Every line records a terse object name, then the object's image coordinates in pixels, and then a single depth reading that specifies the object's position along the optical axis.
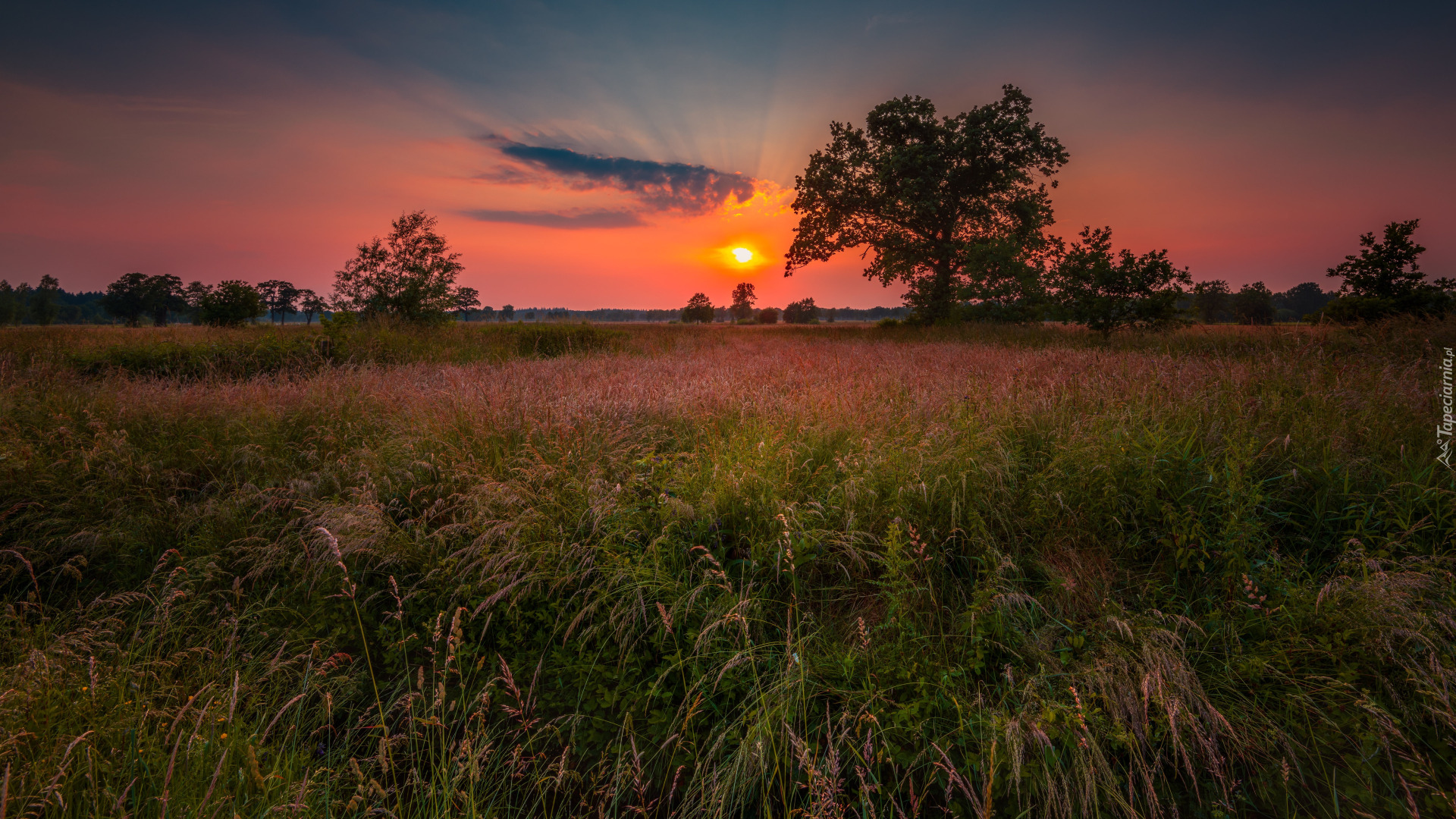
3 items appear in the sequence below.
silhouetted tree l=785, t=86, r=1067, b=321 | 19.83
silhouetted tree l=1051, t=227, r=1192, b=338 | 14.49
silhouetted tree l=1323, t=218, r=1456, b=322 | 13.66
